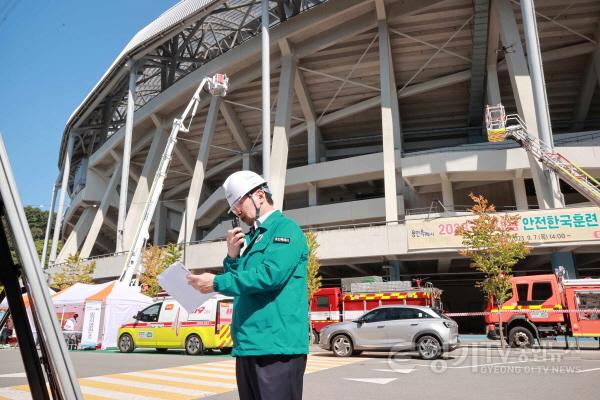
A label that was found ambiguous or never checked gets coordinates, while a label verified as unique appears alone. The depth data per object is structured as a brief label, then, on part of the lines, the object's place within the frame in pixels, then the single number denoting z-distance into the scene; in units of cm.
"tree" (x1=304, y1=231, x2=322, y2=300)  2285
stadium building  2716
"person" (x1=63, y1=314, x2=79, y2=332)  2033
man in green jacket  228
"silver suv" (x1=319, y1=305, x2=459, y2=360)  1259
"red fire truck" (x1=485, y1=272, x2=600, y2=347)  1488
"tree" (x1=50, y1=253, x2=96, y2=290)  3628
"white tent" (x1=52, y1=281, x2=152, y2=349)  1962
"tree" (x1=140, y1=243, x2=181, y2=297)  2855
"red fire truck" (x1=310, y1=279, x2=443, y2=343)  1927
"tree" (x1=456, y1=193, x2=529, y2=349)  1786
